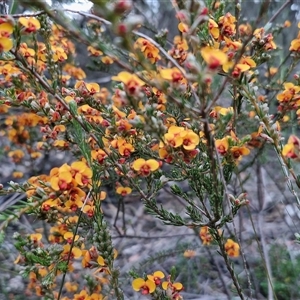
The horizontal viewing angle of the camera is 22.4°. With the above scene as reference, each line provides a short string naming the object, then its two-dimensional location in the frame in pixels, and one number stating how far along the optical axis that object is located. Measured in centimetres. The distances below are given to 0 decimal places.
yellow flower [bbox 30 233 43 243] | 35
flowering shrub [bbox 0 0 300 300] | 26
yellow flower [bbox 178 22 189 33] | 31
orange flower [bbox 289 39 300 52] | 34
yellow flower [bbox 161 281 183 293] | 33
